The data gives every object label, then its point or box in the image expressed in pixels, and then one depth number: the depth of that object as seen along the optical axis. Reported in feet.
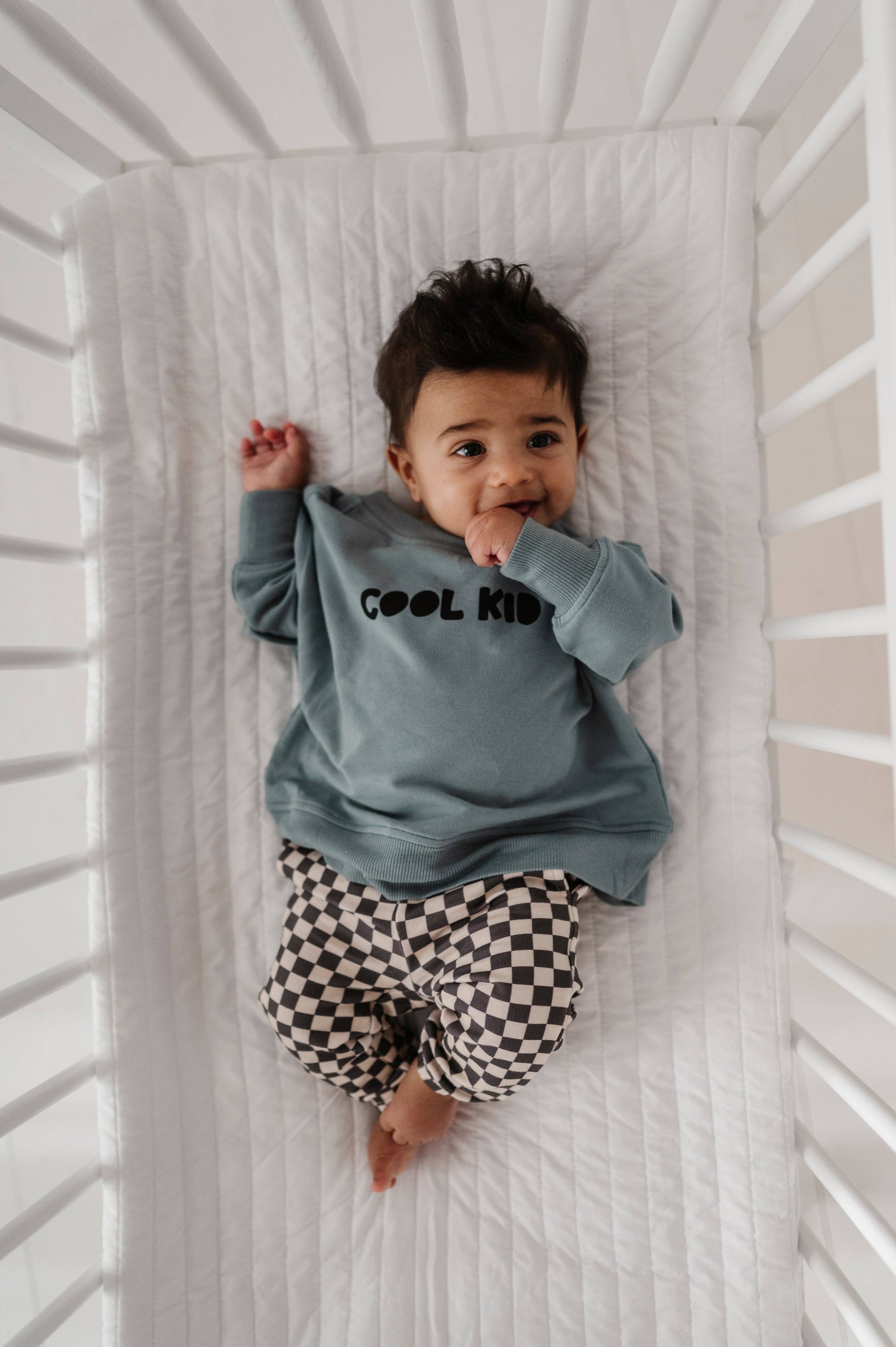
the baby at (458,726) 2.87
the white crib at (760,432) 2.41
